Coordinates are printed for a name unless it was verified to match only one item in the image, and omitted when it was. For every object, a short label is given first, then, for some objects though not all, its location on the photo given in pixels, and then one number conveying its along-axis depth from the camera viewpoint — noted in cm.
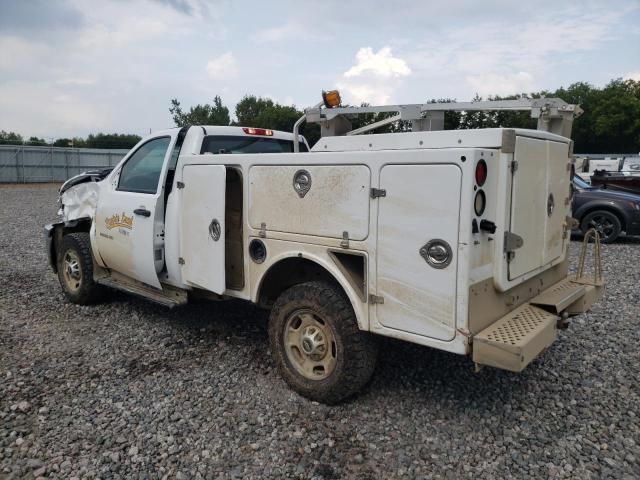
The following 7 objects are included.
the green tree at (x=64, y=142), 4584
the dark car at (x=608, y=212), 1055
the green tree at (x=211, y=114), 5209
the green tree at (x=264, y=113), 4171
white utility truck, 308
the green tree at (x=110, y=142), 4181
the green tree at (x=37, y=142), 3502
